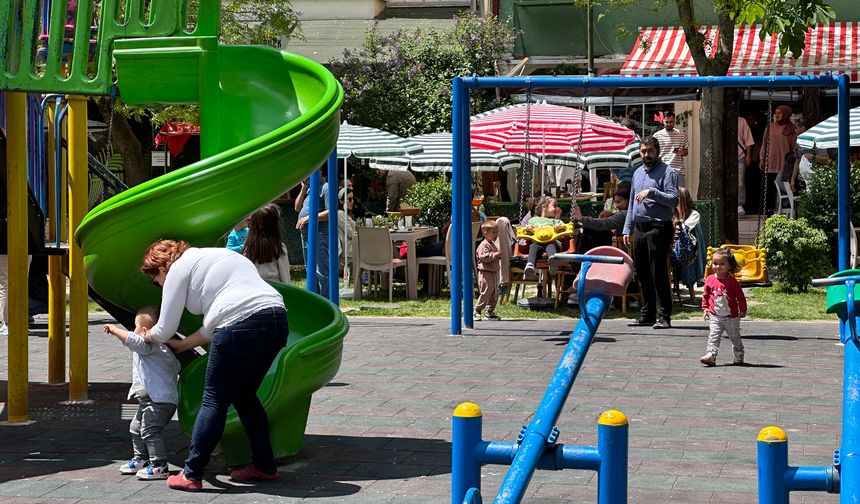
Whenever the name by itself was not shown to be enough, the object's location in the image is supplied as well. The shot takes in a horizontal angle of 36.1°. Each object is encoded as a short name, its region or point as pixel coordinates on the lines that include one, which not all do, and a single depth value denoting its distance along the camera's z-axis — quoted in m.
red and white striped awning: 21.52
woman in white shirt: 6.65
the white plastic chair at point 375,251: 16.66
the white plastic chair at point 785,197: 20.47
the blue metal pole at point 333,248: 12.87
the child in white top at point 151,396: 7.03
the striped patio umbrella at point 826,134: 16.55
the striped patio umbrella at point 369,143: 17.56
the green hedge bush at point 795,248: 16.05
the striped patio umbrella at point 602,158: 19.56
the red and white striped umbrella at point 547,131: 17.47
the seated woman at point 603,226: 14.98
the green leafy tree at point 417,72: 23.58
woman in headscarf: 21.47
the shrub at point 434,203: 19.33
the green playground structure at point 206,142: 7.25
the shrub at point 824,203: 17.53
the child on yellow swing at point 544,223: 15.20
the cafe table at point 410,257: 16.97
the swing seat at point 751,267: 13.50
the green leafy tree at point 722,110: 17.69
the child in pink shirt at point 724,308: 10.91
